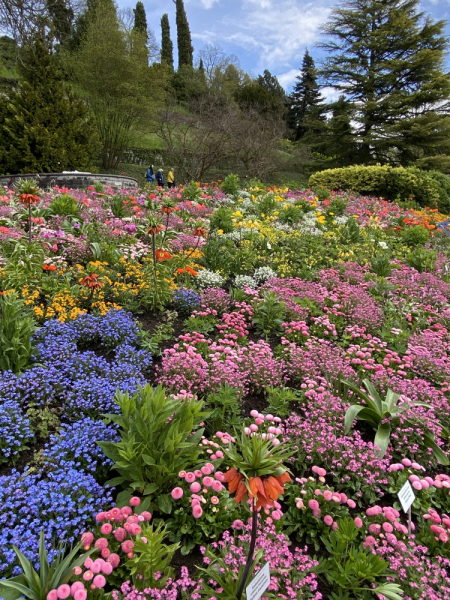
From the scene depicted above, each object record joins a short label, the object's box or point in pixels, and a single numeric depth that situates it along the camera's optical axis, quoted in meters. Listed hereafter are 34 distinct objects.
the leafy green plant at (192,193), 9.98
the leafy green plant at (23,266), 4.08
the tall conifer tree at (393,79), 22.12
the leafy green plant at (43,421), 2.48
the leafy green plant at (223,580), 1.52
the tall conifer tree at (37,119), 12.78
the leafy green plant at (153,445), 2.01
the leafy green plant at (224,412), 2.68
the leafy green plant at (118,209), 7.43
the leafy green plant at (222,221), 7.53
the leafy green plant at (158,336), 3.53
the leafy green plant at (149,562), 1.56
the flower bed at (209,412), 1.71
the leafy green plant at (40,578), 1.42
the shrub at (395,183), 15.20
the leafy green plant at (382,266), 6.06
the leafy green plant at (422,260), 6.52
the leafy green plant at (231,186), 11.59
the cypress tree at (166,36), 42.41
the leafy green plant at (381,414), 2.55
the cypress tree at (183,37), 41.91
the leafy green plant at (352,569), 1.65
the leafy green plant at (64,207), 6.43
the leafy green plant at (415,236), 8.05
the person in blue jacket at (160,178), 15.86
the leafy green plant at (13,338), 2.93
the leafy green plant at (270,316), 4.25
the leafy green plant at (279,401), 2.88
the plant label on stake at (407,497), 1.85
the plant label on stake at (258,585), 1.25
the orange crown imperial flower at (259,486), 1.15
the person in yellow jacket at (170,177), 15.82
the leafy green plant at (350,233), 7.89
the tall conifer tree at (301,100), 38.28
